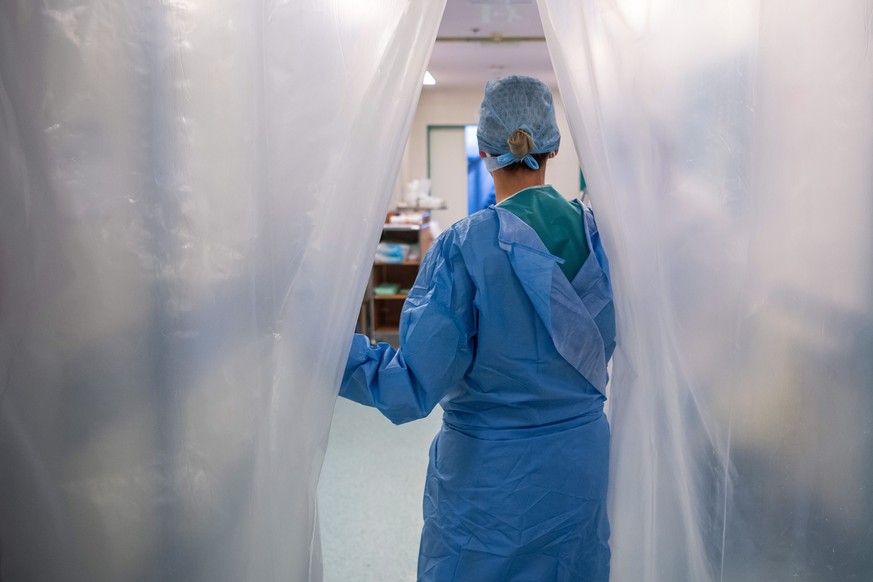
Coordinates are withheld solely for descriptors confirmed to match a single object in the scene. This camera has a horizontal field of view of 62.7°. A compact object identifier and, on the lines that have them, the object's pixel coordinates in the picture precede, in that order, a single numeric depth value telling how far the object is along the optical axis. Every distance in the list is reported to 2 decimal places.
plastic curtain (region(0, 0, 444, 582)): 1.07
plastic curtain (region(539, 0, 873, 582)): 1.09
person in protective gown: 1.23
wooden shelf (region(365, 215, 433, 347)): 4.76
